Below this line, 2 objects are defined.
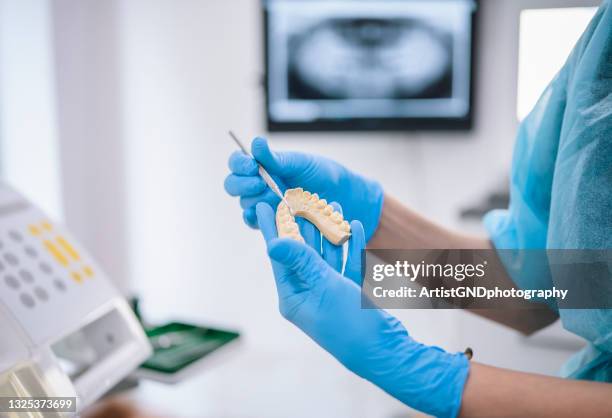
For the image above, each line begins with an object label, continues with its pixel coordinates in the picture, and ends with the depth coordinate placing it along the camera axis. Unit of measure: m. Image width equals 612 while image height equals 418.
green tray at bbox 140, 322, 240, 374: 0.89
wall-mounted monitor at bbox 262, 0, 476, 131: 1.59
